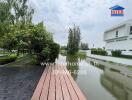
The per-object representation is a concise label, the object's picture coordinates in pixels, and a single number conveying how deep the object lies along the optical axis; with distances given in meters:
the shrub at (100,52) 12.82
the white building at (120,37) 13.37
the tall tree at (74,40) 17.24
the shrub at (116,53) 10.72
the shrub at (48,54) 5.92
